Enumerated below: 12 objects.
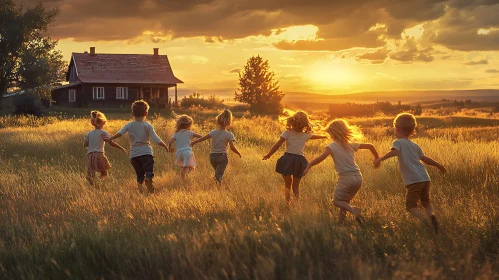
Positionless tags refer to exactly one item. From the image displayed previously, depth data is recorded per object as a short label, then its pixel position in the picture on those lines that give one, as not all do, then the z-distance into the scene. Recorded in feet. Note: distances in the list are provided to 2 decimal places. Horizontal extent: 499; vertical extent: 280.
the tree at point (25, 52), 144.77
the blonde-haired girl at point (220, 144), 34.06
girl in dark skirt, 27.94
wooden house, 187.42
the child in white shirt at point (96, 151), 35.12
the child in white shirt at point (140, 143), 33.45
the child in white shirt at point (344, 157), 23.40
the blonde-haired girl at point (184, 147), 35.14
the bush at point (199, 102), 192.54
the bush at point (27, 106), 128.98
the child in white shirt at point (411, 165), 23.08
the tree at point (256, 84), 226.99
